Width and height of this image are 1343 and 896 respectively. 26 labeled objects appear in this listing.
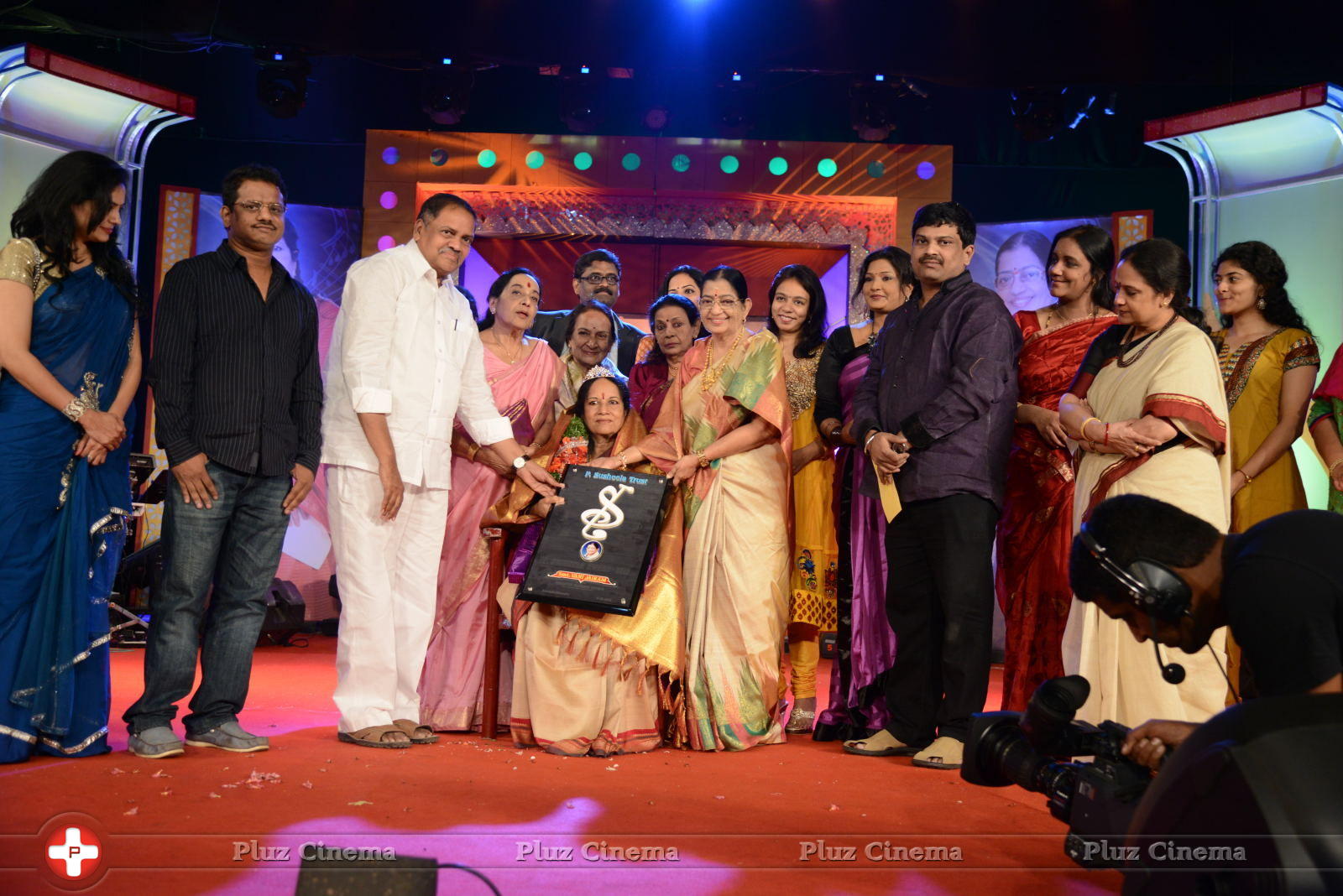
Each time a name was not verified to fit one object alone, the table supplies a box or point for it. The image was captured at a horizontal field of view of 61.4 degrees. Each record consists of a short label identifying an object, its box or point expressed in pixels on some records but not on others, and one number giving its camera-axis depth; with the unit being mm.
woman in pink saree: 4363
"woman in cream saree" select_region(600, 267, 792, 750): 4180
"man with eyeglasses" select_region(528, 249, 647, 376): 5629
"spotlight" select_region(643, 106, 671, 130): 8445
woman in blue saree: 3369
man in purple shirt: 3828
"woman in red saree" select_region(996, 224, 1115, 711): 4074
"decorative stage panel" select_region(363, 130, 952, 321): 8492
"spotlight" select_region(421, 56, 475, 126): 7926
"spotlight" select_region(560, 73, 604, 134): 8039
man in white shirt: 3859
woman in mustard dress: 4242
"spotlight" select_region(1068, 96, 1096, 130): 7777
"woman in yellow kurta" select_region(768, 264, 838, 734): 4688
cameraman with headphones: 1780
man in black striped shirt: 3514
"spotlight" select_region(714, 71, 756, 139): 8438
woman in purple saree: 4383
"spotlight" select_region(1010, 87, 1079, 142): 7648
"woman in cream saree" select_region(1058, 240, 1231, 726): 3240
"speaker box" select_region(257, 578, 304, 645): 7141
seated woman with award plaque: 3962
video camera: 1954
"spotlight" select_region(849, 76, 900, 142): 7918
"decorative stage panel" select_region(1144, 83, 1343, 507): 6840
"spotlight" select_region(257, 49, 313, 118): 7699
